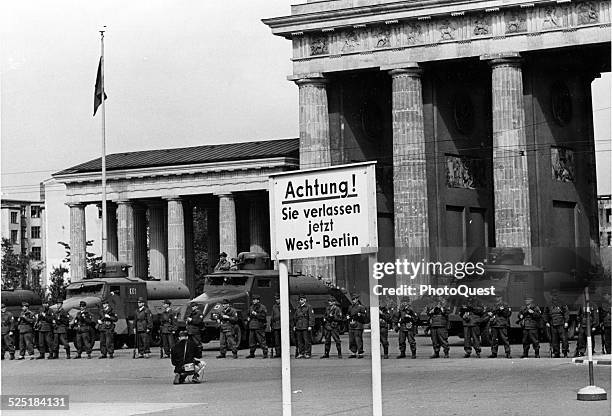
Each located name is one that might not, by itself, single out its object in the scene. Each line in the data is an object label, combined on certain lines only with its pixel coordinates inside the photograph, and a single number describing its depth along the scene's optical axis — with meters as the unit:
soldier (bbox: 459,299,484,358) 31.98
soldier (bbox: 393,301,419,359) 33.09
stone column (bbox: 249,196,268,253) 72.50
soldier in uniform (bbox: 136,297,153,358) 36.66
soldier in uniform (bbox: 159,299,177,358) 35.06
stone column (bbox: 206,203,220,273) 79.50
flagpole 55.47
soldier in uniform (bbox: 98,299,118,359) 36.99
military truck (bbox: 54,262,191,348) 42.03
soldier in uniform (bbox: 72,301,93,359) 37.66
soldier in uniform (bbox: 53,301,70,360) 37.91
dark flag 55.65
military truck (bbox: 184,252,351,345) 39.46
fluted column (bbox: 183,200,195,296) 74.00
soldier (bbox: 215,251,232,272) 43.99
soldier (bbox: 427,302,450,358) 32.09
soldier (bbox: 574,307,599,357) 31.58
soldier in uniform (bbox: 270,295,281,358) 36.41
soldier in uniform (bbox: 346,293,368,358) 33.81
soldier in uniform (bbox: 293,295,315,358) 34.78
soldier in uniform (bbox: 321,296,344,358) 34.69
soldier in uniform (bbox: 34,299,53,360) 38.34
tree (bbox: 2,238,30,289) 75.25
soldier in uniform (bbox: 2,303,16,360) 39.15
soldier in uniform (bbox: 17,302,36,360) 38.47
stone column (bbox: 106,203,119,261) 76.31
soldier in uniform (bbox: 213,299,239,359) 35.50
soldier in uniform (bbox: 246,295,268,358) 35.19
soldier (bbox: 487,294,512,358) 31.53
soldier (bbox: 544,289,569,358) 31.50
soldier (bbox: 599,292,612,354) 32.84
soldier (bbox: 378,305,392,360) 33.91
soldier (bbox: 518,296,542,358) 31.39
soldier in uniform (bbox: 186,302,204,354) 33.16
